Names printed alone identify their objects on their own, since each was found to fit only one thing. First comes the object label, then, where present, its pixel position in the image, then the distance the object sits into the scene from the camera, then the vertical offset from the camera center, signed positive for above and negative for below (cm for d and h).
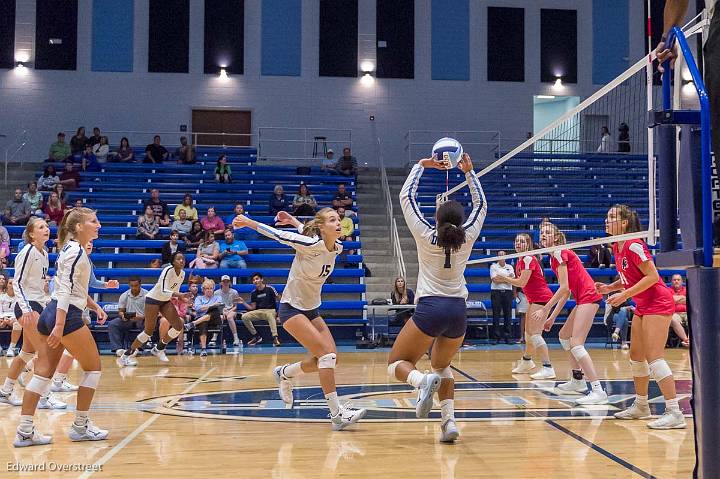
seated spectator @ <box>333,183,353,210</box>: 1720 +154
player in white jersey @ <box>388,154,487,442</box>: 512 -21
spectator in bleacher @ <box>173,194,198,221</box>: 1662 +123
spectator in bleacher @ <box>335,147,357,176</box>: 1980 +267
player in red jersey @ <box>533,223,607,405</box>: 739 -47
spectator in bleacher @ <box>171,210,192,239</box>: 1616 +82
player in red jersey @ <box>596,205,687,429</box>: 578 -38
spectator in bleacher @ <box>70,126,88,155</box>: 1997 +323
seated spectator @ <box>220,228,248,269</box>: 1517 +24
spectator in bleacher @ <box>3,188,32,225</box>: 1661 +115
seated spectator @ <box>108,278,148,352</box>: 1286 -93
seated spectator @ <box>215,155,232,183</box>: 1909 +237
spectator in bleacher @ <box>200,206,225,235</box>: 1603 +88
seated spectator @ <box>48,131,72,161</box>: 2000 +307
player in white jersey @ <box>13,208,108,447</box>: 521 -51
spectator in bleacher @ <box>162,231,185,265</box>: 1497 +31
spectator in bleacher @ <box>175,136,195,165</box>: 1998 +294
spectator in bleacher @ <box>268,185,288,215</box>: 1719 +146
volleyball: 562 +87
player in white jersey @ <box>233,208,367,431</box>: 594 -29
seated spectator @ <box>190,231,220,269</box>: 1491 +17
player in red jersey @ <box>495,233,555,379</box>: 878 -38
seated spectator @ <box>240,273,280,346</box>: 1374 -81
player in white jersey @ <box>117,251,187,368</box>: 1123 -63
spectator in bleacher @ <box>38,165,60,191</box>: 1823 +209
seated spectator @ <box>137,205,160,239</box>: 1617 +81
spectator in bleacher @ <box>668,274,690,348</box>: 1291 -87
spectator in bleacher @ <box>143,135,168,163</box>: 1992 +301
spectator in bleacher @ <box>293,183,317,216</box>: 1678 +141
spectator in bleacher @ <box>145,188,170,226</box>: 1661 +127
